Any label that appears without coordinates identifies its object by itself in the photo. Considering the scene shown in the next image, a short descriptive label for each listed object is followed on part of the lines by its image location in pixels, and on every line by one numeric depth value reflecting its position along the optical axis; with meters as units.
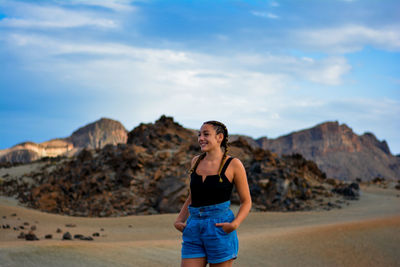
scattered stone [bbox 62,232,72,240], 7.65
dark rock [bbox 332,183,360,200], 15.68
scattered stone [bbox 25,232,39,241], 7.39
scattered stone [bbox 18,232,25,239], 7.81
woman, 3.17
